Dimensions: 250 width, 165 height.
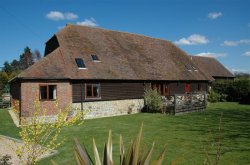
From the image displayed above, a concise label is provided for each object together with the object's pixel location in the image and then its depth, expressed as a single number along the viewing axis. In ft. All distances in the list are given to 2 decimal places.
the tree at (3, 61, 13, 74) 356.38
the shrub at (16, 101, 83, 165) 19.81
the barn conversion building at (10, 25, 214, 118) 65.11
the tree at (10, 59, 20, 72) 364.95
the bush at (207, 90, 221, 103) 114.96
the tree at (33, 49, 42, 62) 315.78
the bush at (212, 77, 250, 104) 115.24
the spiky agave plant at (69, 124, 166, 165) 10.18
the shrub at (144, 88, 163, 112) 78.89
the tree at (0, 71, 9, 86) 185.65
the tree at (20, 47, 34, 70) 307.78
